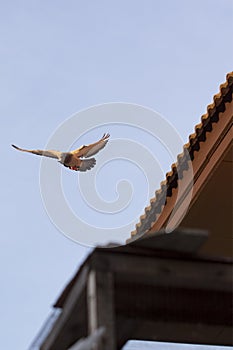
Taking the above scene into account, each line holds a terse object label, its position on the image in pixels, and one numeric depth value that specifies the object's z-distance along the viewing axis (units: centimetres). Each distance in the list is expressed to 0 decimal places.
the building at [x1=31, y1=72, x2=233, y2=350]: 976
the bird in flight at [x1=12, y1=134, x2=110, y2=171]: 2341
